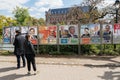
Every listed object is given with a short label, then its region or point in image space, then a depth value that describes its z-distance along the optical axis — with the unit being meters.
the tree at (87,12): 10.67
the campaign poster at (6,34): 6.16
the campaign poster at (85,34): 5.48
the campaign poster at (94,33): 5.45
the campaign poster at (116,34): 5.38
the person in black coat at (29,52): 3.52
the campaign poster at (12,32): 6.11
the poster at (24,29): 5.99
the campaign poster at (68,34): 5.57
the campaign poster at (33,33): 5.84
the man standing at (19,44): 4.07
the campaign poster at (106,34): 5.41
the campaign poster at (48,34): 5.71
